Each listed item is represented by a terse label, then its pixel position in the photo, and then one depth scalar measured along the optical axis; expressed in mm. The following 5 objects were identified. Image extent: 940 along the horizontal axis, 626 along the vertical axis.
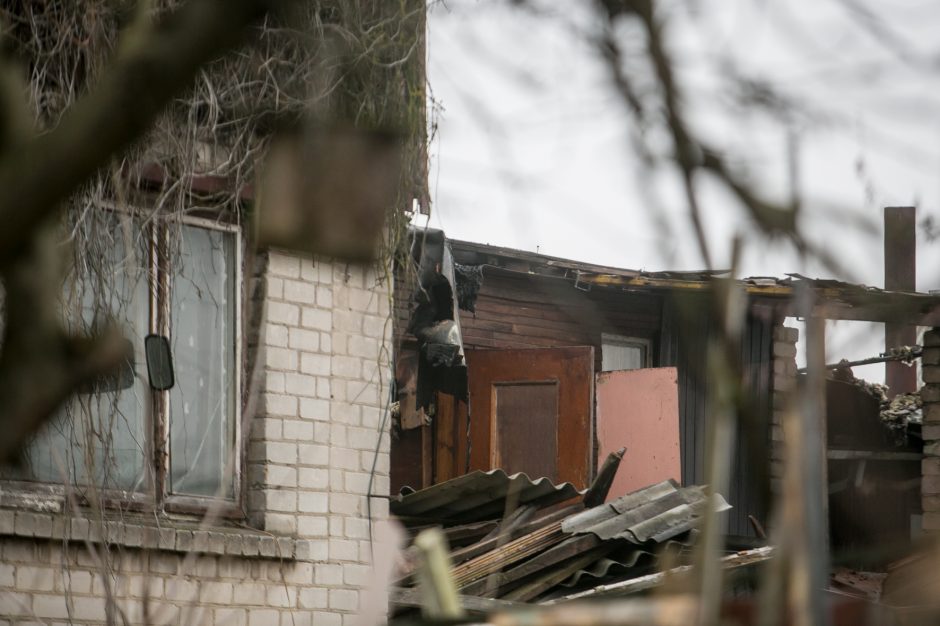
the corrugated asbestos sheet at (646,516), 15523
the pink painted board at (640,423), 21812
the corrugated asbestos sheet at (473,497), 16141
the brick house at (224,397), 10398
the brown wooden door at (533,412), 21734
